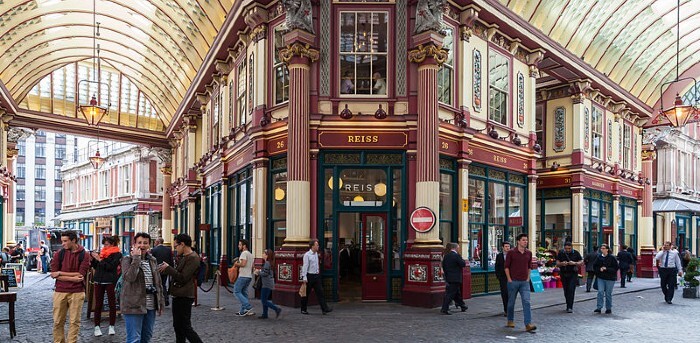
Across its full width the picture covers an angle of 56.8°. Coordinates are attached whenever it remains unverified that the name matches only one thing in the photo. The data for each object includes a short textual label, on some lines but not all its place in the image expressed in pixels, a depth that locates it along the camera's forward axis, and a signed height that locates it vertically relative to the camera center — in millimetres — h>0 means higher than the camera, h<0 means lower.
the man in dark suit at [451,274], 14219 -1686
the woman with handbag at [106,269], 11891 -1333
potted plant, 19219 -2456
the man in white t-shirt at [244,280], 13727 -1768
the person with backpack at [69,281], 9359 -1219
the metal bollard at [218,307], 14930 -2564
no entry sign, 15406 -512
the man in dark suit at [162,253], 14508 -1273
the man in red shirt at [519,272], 12008 -1390
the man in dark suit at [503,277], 14250 -1798
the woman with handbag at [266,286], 13273 -1848
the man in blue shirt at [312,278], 14117 -1765
